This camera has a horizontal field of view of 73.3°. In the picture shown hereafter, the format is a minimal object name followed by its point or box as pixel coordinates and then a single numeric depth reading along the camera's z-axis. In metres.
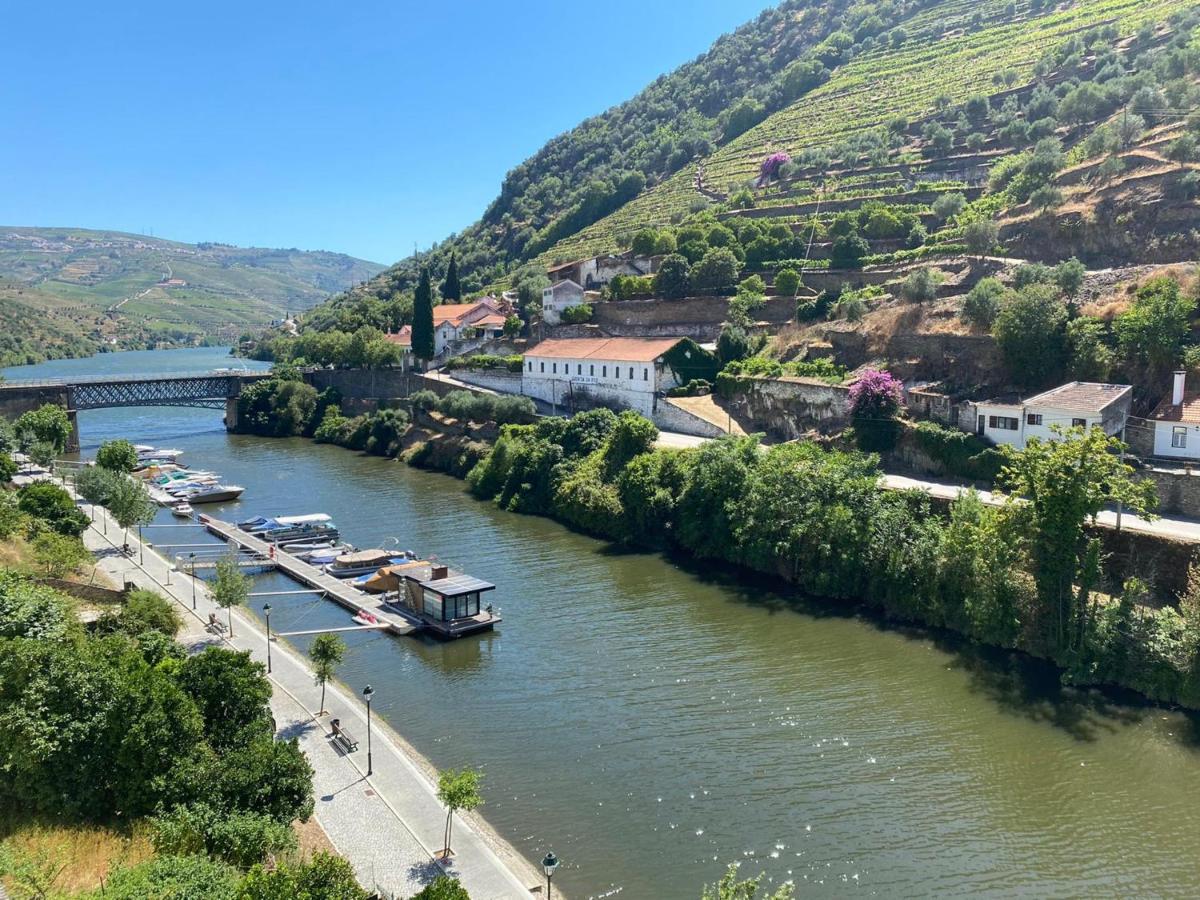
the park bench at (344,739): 20.75
